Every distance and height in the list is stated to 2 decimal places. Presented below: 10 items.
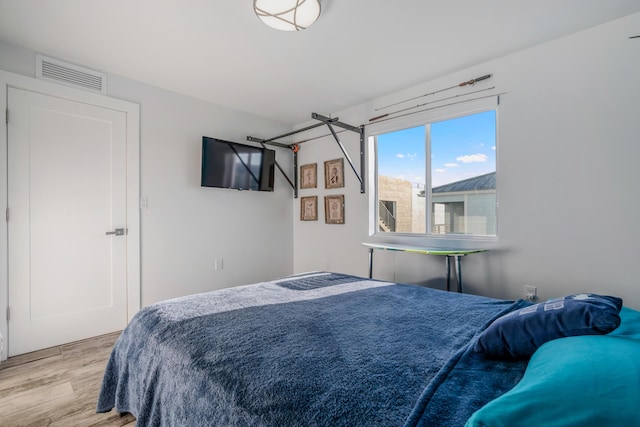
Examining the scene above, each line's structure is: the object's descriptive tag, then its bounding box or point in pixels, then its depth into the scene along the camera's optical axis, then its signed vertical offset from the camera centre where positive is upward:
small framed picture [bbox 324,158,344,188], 3.66 +0.50
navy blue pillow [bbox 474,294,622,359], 0.82 -0.33
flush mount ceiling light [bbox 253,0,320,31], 1.78 +1.25
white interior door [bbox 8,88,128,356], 2.35 -0.06
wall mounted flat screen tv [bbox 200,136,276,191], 3.26 +0.56
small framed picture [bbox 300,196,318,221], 3.98 +0.07
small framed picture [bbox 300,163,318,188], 3.98 +0.51
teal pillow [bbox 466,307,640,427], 0.50 -0.34
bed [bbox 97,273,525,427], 0.73 -0.47
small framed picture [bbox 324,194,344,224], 3.67 +0.05
